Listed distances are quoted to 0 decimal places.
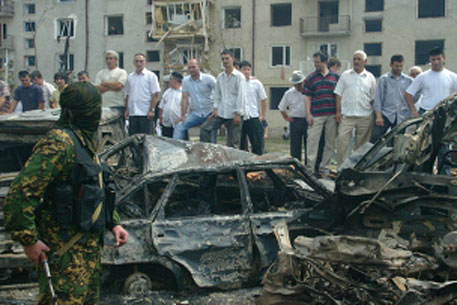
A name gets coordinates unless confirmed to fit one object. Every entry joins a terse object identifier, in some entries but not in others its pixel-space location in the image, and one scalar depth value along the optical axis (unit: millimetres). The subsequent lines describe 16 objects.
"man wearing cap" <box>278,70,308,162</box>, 8938
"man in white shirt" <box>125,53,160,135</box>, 8688
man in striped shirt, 8305
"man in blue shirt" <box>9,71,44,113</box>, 9867
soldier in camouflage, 2443
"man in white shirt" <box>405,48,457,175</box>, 7234
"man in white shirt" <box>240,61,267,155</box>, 8578
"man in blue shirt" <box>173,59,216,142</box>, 8742
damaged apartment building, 29828
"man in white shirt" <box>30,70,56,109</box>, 10120
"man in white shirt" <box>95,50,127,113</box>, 8773
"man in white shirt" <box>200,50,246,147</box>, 8094
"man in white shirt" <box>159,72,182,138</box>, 9711
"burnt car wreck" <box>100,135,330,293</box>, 4230
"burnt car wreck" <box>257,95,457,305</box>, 3461
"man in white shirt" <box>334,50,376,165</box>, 8062
